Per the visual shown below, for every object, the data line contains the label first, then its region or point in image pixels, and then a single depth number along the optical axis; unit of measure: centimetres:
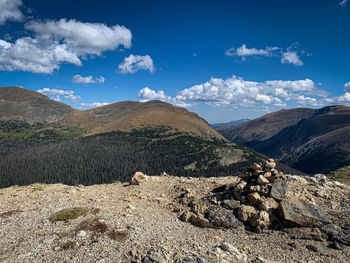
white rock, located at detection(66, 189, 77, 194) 2277
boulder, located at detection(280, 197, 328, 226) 1470
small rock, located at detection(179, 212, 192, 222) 1727
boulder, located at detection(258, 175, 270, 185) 1789
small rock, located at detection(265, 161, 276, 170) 1980
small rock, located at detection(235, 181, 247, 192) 1845
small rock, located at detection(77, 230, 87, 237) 1380
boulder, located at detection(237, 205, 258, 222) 1609
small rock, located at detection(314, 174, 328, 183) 2274
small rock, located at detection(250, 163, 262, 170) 2036
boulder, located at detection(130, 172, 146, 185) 2573
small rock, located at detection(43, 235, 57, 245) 1312
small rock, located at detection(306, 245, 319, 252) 1258
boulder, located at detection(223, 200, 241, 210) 1723
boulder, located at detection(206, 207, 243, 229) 1594
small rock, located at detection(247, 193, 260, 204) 1673
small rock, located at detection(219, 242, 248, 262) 1176
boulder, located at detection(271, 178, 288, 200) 1670
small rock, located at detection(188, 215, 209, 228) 1633
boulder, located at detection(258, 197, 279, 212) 1612
